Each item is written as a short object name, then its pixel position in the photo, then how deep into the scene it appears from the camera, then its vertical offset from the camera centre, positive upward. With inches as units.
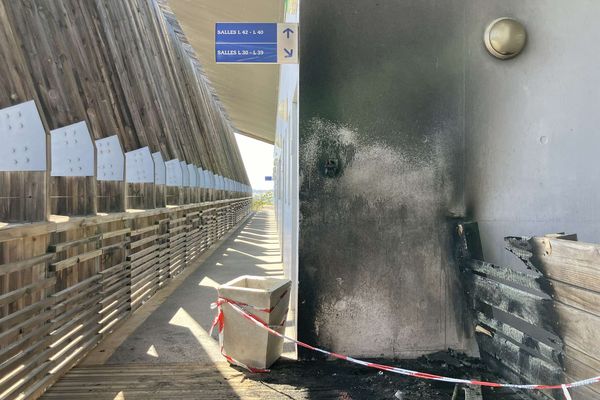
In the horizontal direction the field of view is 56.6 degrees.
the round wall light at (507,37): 181.2 +50.2
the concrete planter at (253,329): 176.4 -44.9
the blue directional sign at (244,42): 194.5 +52.4
